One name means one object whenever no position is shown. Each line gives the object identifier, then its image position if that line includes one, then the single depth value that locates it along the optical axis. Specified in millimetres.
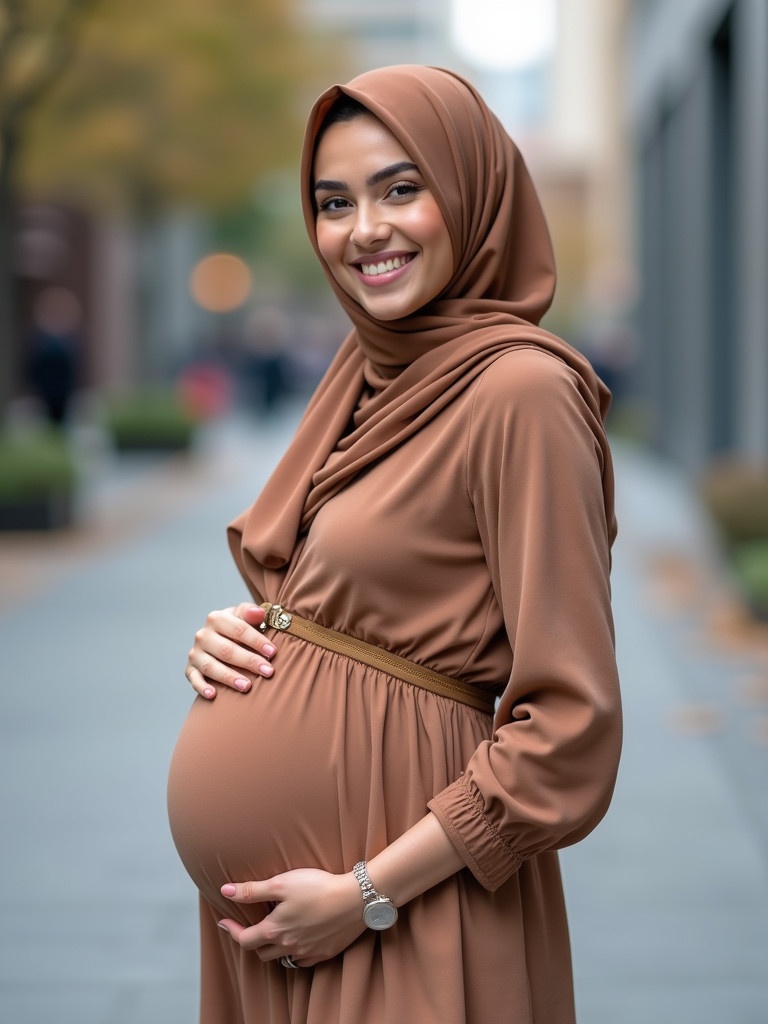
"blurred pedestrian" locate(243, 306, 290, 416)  30469
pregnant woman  2102
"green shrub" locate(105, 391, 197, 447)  22031
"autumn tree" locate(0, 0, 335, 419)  14961
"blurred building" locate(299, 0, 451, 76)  111750
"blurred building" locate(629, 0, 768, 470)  12742
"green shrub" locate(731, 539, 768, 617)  9211
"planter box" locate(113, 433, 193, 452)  22172
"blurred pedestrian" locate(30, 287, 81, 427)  21641
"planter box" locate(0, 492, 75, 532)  13906
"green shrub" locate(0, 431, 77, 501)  13758
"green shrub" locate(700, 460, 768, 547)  10656
